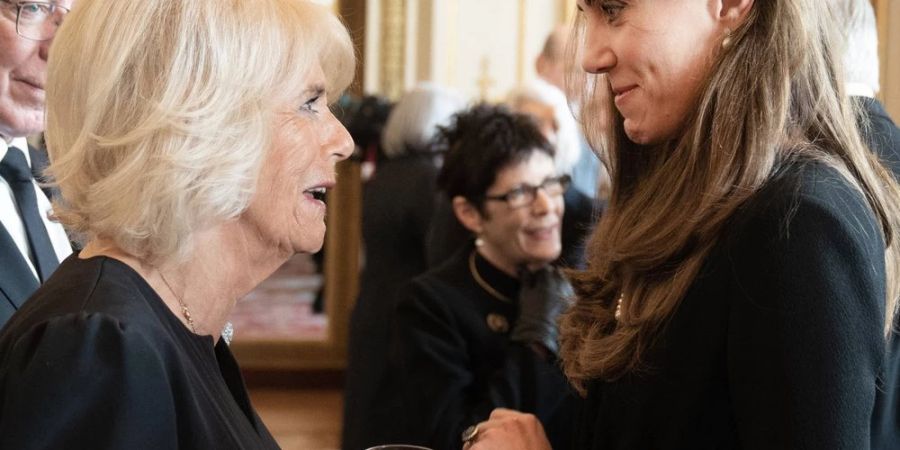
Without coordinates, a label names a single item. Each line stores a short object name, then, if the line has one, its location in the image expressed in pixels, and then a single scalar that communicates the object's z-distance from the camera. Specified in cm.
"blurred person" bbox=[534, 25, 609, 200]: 479
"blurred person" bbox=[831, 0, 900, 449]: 182
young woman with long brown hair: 149
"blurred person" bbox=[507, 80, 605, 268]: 337
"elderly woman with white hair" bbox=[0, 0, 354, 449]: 135
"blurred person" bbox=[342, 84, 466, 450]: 466
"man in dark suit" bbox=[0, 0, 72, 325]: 236
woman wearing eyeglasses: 283
